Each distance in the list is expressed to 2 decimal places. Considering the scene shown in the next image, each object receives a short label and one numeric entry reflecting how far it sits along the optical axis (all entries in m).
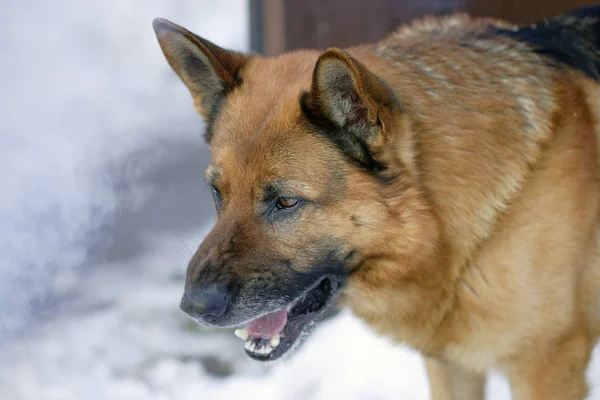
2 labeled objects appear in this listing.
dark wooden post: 4.60
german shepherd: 2.24
